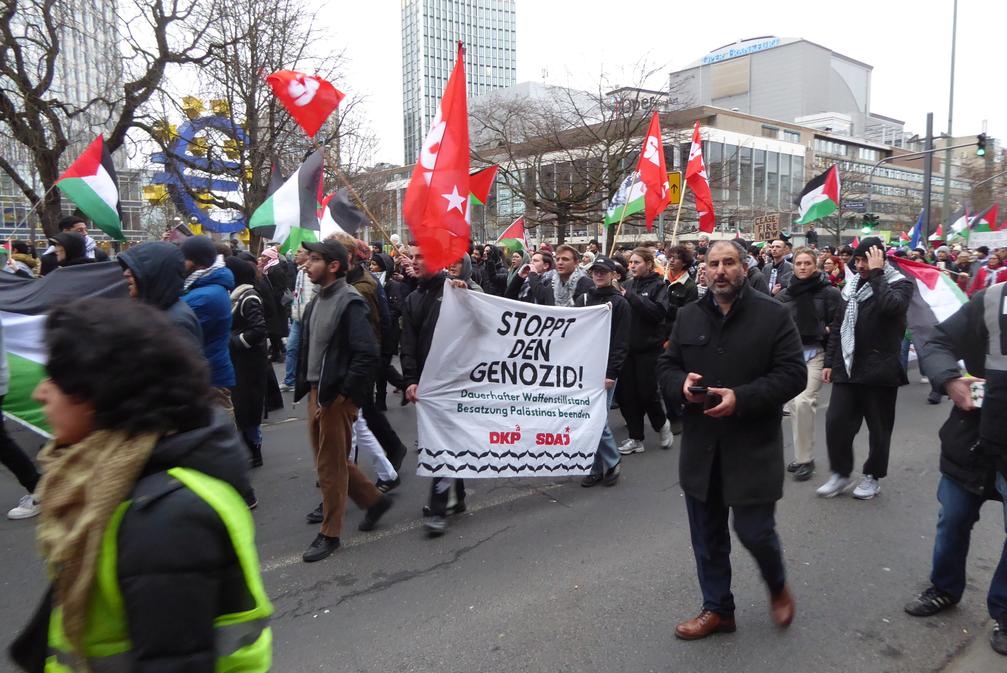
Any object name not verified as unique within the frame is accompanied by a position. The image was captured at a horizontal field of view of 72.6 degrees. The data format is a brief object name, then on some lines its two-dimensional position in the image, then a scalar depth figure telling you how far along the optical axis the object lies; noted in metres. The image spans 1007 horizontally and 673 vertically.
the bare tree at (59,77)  15.07
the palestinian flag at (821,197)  9.83
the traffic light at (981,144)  22.70
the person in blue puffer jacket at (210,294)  4.61
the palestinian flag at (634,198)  9.66
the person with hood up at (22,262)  7.92
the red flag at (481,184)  9.47
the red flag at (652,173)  9.66
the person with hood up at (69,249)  6.36
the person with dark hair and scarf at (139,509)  1.24
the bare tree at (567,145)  26.16
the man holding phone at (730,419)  2.93
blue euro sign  18.55
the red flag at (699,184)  10.37
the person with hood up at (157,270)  3.52
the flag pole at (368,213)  5.04
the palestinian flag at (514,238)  14.51
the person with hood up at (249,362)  5.56
